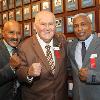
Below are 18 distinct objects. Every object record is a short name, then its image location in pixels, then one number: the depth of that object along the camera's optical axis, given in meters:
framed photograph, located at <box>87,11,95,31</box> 1.61
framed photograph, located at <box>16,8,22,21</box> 2.29
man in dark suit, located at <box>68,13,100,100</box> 1.21
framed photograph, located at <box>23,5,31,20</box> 2.19
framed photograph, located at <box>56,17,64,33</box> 1.87
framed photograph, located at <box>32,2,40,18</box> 2.08
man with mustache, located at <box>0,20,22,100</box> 1.33
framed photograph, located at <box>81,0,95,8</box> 1.63
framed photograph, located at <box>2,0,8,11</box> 2.44
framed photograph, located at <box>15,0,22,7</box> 2.28
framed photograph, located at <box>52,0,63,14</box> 1.88
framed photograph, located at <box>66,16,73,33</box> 1.80
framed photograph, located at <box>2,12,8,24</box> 2.43
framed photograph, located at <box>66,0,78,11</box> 1.76
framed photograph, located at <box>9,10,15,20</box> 2.37
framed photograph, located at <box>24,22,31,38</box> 2.18
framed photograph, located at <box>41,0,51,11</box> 1.99
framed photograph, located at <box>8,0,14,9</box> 2.38
